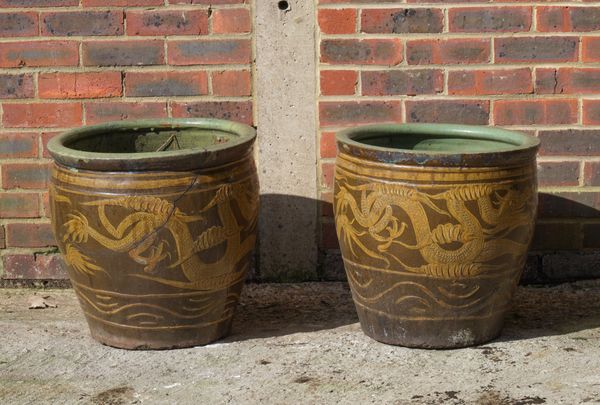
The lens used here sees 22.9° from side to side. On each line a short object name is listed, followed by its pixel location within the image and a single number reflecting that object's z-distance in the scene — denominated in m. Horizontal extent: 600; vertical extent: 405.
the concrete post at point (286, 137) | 5.52
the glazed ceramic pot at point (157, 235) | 4.63
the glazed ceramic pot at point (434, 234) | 4.63
